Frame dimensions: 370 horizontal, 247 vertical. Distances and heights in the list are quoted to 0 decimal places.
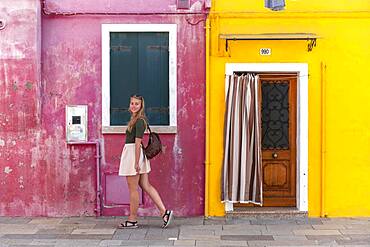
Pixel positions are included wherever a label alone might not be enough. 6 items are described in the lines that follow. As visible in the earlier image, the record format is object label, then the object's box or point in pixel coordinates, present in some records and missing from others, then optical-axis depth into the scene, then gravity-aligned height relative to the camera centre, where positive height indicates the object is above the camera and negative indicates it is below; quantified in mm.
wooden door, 10133 -453
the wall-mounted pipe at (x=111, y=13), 9766 +1506
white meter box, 9828 -175
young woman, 8891 -733
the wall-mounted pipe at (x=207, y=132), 9797 -304
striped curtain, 9719 -467
